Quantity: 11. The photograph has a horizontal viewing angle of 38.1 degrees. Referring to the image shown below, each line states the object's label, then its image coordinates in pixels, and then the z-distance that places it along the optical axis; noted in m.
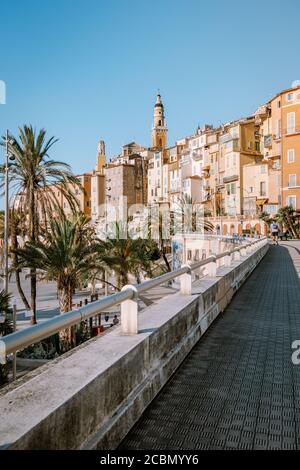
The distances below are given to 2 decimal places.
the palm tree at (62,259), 20.19
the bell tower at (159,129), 151.12
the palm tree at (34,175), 23.88
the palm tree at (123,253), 27.75
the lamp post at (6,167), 23.91
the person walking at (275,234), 49.67
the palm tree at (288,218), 62.69
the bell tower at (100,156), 165.25
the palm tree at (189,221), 59.97
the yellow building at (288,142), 69.44
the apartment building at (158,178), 118.19
